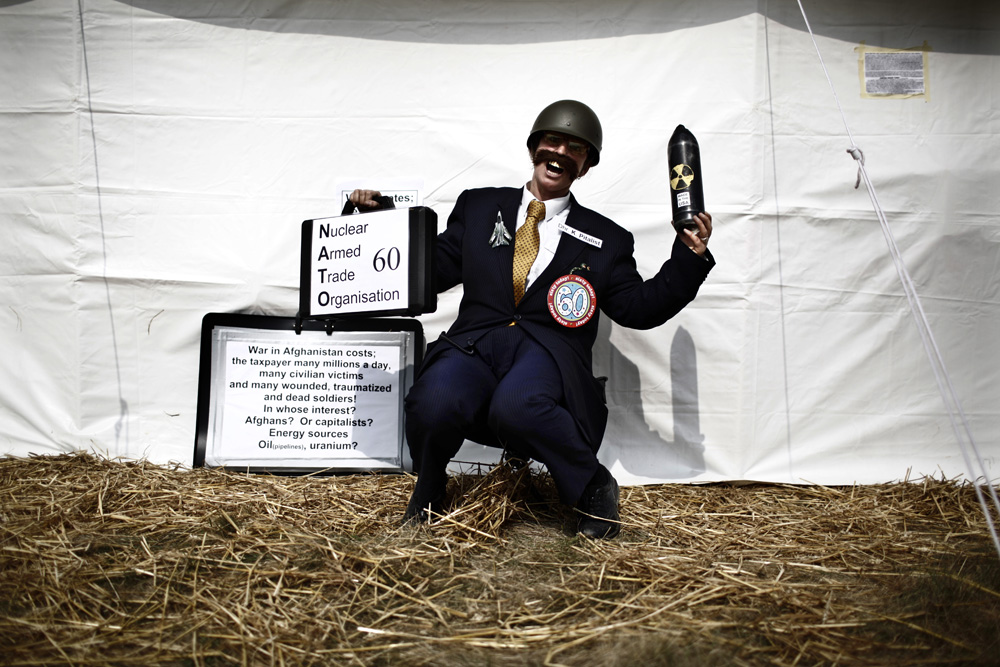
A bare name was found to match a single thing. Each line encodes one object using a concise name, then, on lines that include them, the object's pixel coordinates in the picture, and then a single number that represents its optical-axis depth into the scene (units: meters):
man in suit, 2.39
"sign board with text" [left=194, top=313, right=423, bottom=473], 3.29
